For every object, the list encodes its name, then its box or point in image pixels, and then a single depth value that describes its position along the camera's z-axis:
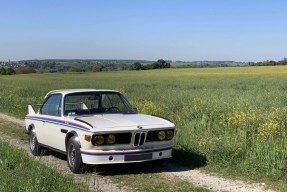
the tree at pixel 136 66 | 110.12
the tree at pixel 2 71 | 118.49
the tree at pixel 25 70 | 118.06
